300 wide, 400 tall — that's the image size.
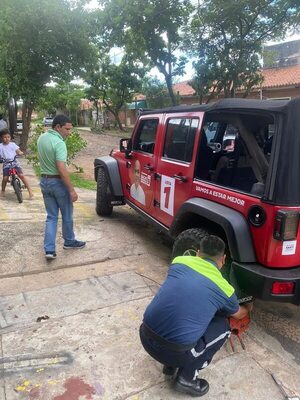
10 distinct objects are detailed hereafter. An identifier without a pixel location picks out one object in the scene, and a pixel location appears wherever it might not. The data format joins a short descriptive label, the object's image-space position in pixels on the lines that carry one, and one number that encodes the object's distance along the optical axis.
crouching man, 2.22
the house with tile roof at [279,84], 21.59
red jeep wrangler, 2.67
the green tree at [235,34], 14.23
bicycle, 7.11
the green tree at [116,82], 33.75
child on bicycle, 7.23
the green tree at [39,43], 12.26
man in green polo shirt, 4.34
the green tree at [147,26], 15.14
